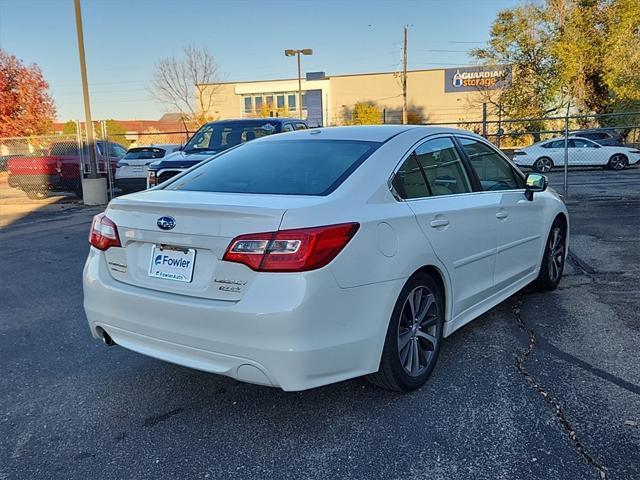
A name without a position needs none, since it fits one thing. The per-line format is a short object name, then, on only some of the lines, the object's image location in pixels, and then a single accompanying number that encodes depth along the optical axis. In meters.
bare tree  38.00
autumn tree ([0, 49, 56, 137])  23.36
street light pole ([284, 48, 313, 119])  33.53
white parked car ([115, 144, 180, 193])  14.22
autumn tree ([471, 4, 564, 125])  27.59
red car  14.99
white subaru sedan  2.62
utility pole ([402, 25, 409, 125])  42.69
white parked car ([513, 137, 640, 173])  19.89
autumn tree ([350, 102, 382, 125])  46.81
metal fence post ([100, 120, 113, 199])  14.91
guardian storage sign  34.77
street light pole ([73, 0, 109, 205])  13.88
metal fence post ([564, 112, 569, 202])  11.63
